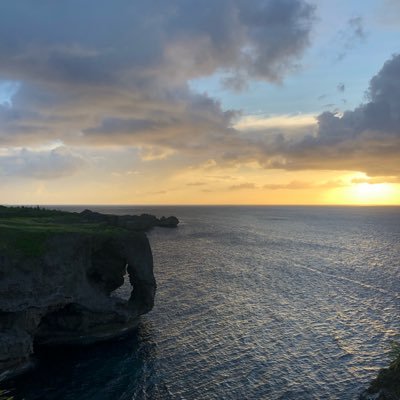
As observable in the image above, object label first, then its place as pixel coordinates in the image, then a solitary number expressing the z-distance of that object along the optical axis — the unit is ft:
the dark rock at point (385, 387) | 94.72
